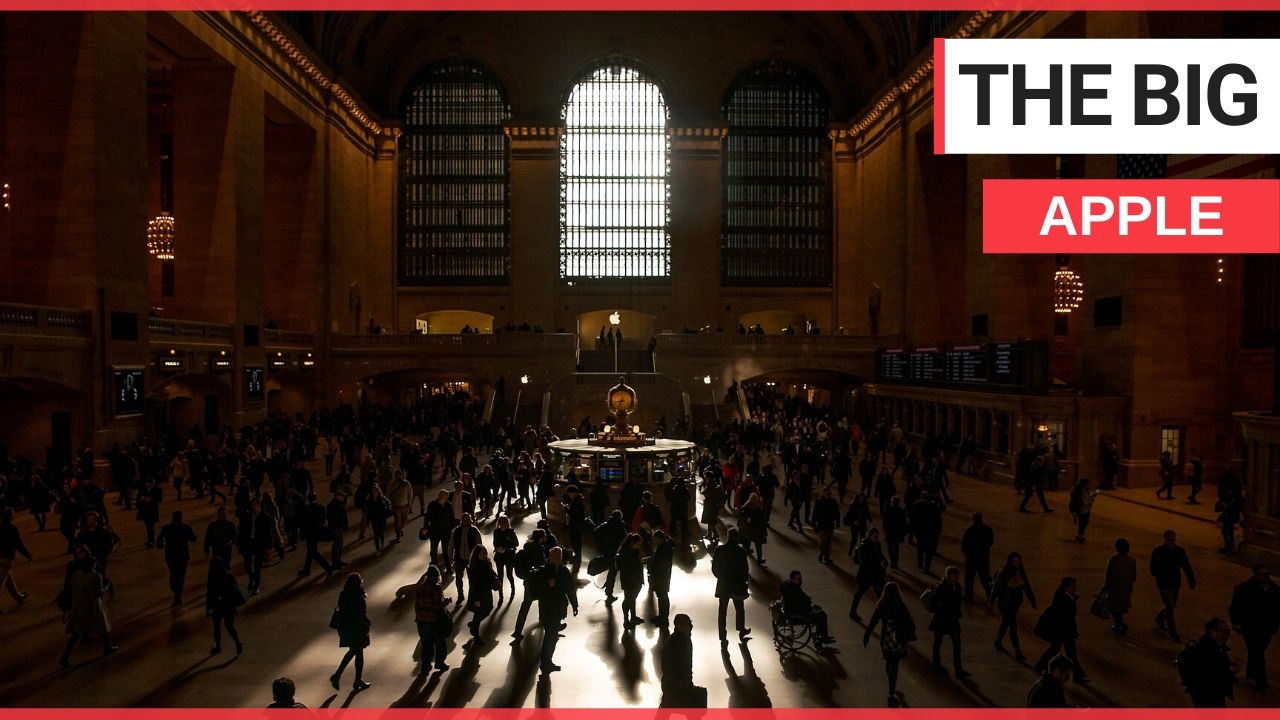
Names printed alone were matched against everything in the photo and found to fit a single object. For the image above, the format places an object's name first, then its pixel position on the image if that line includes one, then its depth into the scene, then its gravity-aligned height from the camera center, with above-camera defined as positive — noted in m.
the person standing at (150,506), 13.37 -2.34
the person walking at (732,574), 9.48 -2.41
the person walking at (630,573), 9.85 -2.49
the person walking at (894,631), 7.81 -2.51
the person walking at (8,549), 10.72 -2.46
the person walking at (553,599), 8.38 -2.44
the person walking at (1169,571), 9.71 -2.43
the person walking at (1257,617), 8.24 -2.50
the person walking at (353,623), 8.00 -2.51
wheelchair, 8.98 -2.96
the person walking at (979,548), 10.73 -2.39
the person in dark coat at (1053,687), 5.99 -2.33
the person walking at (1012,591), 8.82 -2.42
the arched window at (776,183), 46.75 +9.81
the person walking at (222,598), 8.80 -2.50
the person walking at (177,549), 10.47 -2.36
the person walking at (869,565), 9.94 -2.43
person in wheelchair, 8.98 -2.67
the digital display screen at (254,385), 28.76 -0.91
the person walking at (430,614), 8.20 -2.49
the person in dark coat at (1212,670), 6.85 -2.51
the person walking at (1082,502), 14.40 -2.42
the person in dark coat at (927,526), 12.53 -2.46
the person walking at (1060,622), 8.05 -2.50
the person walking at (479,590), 9.40 -2.56
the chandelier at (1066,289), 29.47 +2.58
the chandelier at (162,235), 26.38 +3.86
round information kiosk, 16.38 -2.00
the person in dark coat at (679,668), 6.44 -2.43
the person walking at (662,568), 9.84 -2.44
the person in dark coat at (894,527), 12.31 -2.43
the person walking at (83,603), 8.66 -2.51
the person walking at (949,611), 8.31 -2.46
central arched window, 46.56 +10.01
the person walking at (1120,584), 9.62 -2.56
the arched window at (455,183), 46.34 +9.69
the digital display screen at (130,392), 20.72 -0.85
